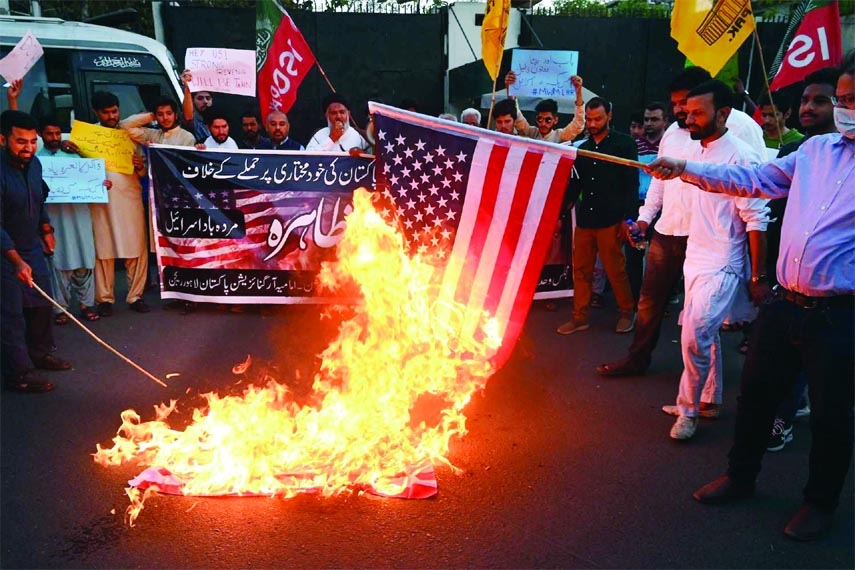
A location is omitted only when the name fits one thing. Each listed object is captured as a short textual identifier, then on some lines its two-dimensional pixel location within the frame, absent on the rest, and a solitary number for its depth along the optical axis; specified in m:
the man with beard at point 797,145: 3.62
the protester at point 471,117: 8.22
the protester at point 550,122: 7.29
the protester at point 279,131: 7.17
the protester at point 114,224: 6.66
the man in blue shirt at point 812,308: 2.86
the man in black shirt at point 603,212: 5.91
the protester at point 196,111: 7.20
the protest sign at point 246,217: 6.65
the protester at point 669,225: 4.26
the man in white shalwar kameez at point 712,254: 3.77
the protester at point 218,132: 6.98
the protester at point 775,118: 6.32
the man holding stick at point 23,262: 4.73
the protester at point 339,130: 6.95
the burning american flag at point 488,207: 3.67
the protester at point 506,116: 7.36
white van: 7.88
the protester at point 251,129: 7.82
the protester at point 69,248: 6.40
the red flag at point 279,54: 7.38
